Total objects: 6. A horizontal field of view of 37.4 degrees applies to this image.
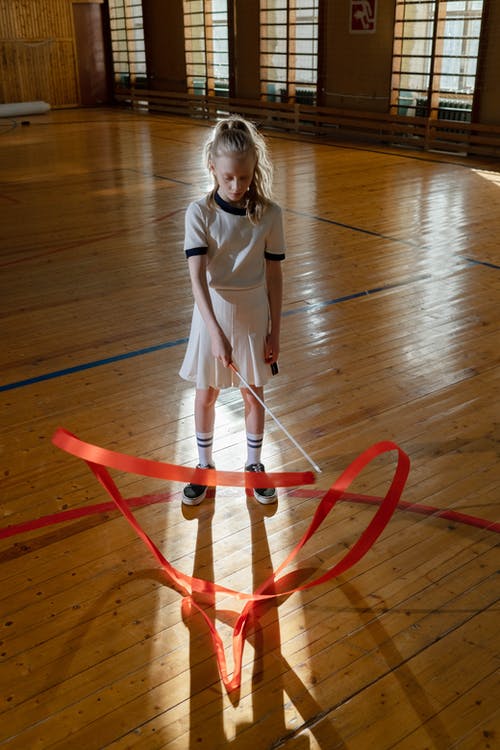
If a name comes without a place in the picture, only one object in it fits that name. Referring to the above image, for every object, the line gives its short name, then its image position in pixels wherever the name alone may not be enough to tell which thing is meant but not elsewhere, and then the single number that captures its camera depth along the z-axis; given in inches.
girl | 88.0
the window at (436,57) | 407.5
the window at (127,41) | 674.8
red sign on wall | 447.2
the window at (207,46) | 571.5
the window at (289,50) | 499.5
